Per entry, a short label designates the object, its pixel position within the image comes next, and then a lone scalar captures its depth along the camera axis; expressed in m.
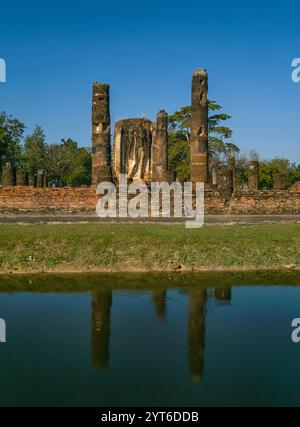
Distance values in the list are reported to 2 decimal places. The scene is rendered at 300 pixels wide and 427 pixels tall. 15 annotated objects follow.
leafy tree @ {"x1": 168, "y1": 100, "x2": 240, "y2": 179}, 51.12
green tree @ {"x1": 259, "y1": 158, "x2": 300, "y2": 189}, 54.00
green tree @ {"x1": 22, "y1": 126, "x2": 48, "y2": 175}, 68.00
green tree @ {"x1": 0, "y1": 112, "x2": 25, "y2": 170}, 60.54
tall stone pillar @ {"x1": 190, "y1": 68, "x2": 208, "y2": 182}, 23.38
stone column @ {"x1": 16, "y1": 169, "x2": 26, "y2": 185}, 36.44
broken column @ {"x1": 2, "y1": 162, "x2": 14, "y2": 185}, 29.19
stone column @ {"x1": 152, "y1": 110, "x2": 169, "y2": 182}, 28.78
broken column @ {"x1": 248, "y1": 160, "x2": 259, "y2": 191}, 30.75
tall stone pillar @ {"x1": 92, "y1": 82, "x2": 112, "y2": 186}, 23.05
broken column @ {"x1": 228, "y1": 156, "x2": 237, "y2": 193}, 31.69
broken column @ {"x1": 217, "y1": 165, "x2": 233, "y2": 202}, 22.50
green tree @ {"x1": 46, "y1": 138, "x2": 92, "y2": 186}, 68.44
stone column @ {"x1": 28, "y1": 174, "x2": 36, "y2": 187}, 40.65
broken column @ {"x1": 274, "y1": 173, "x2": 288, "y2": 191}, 26.19
